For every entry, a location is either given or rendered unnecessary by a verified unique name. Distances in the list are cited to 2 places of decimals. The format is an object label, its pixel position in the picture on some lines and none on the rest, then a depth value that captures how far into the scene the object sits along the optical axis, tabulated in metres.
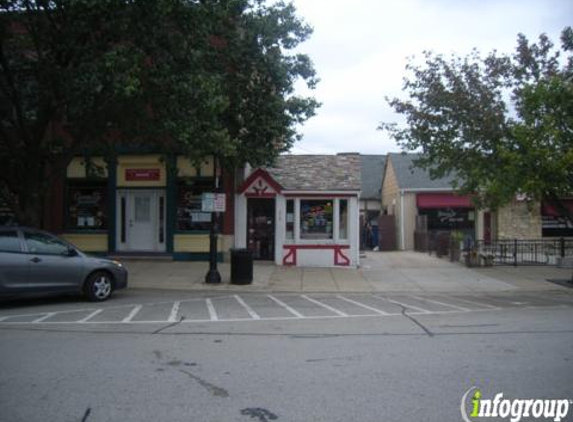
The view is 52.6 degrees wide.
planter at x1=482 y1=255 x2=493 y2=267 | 20.25
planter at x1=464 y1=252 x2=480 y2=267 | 20.11
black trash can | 15.13
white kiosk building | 19.14
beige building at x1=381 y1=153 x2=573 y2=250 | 29.38
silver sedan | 10.88
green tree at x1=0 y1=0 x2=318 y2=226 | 12.35
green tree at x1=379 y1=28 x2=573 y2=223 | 15.34
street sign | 14.84
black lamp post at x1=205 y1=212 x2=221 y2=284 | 15.08
